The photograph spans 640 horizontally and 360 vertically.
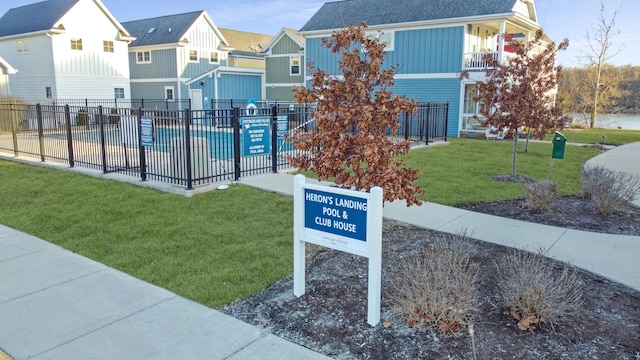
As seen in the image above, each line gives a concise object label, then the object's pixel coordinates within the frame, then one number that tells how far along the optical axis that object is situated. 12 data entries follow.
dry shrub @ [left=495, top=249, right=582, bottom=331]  3.89
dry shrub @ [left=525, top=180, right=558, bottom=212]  7.75
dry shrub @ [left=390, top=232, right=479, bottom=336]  3.88
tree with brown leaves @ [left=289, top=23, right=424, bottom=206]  4.83
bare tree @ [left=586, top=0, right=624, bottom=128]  30.97
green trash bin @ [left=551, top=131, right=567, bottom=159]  12.55
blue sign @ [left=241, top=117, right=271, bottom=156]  9.95
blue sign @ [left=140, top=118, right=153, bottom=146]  9.50
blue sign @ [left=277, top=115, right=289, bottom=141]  10.92
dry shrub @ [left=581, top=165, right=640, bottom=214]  7.57
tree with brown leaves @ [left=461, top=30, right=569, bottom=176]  11.07
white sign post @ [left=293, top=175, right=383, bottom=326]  4.02
